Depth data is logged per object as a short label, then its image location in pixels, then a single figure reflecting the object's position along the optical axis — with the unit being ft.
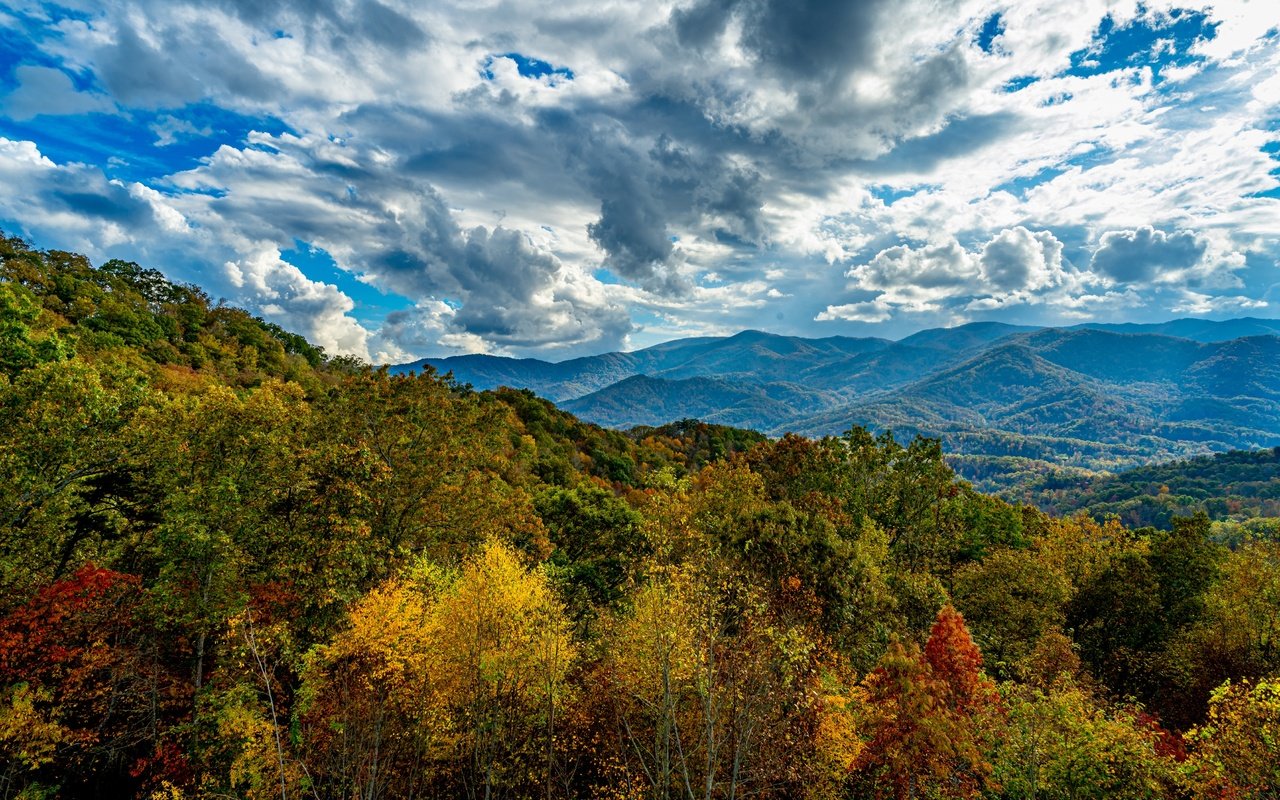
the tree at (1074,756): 78.48
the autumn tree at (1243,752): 71.20
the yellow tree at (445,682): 100.53
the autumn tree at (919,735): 99.09
